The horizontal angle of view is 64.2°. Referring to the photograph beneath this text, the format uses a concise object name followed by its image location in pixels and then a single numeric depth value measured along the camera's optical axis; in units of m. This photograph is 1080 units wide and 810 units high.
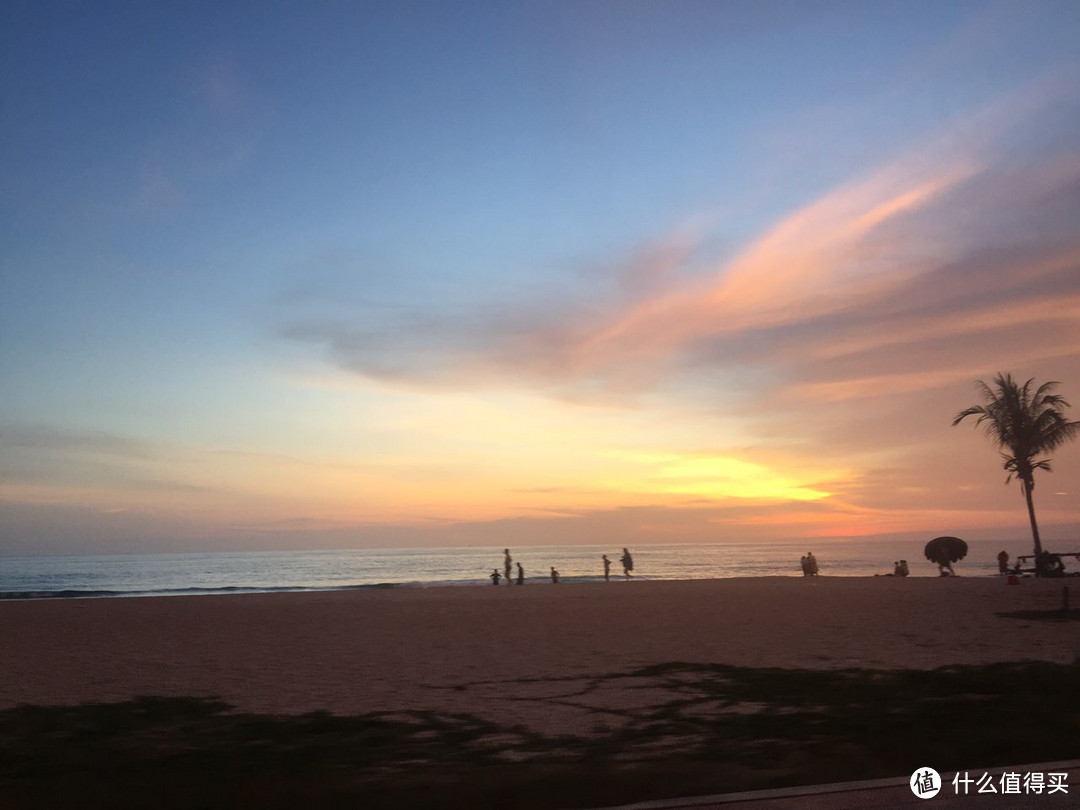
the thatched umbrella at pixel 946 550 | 39.62
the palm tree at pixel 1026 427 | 34.56
